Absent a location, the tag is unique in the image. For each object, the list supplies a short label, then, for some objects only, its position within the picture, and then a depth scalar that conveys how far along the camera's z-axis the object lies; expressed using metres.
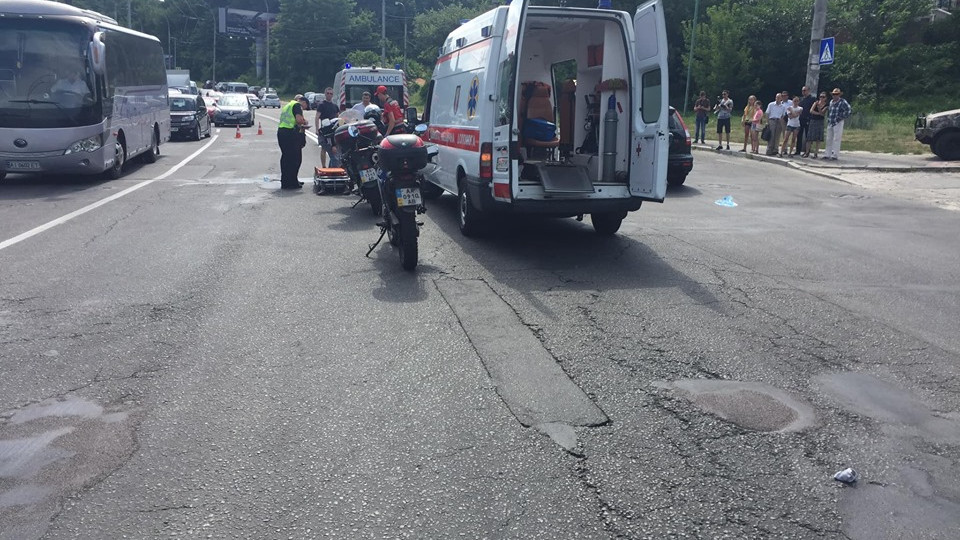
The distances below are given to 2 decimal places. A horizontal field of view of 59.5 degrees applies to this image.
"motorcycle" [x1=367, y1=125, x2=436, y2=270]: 8.35
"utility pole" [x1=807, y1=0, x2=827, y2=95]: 22.27
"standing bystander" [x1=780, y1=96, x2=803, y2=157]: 22.39
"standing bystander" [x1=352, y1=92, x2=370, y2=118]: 15.66
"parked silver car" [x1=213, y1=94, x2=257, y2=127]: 39.47
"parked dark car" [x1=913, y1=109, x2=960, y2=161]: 21.06
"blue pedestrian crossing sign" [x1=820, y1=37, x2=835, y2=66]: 21.26
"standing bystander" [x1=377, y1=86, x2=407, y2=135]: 12.44
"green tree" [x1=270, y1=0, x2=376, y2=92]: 95.81
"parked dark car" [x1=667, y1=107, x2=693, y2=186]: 16.08
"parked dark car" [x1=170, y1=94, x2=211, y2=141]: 29.09
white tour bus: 14.73
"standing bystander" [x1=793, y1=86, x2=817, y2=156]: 21.59
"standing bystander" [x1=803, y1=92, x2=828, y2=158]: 21.25
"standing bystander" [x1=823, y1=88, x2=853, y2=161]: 20.77
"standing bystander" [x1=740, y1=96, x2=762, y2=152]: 24.34
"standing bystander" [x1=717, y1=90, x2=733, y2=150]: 25.23
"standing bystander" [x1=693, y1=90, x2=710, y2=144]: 26.81
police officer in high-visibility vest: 14.52
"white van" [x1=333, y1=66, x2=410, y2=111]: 26.61
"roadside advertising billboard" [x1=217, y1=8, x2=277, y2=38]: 106.81
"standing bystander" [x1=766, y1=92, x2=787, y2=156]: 22.95
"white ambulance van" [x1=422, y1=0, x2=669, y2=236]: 9.07
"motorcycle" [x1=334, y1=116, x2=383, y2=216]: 10.43
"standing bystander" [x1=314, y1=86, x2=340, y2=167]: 16.52
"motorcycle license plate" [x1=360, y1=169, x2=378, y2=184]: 10.39
